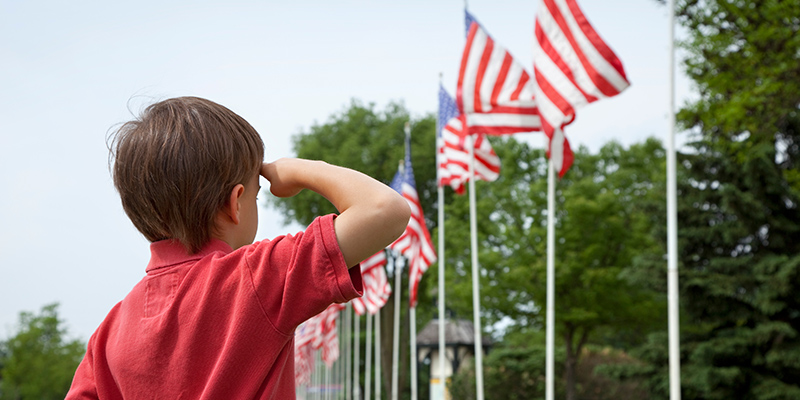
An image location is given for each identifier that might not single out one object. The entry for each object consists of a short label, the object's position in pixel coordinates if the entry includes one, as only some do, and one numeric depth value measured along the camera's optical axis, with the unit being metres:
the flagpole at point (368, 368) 35.09
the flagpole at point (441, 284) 18.14
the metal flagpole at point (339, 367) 47.72
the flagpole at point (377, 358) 32.92
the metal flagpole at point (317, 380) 52.74
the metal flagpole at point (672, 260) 8.72
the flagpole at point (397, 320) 28.73
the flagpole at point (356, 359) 34.91
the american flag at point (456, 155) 14.54
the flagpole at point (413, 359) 21.83
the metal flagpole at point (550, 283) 11.52
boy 1.26
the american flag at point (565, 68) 9.37
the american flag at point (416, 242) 17.11
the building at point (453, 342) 43.31
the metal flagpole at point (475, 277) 14.16
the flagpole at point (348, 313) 38.72
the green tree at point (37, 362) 50.69
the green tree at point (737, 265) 19.20
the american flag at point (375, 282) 22.09
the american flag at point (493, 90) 11.62
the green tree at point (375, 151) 38.84
